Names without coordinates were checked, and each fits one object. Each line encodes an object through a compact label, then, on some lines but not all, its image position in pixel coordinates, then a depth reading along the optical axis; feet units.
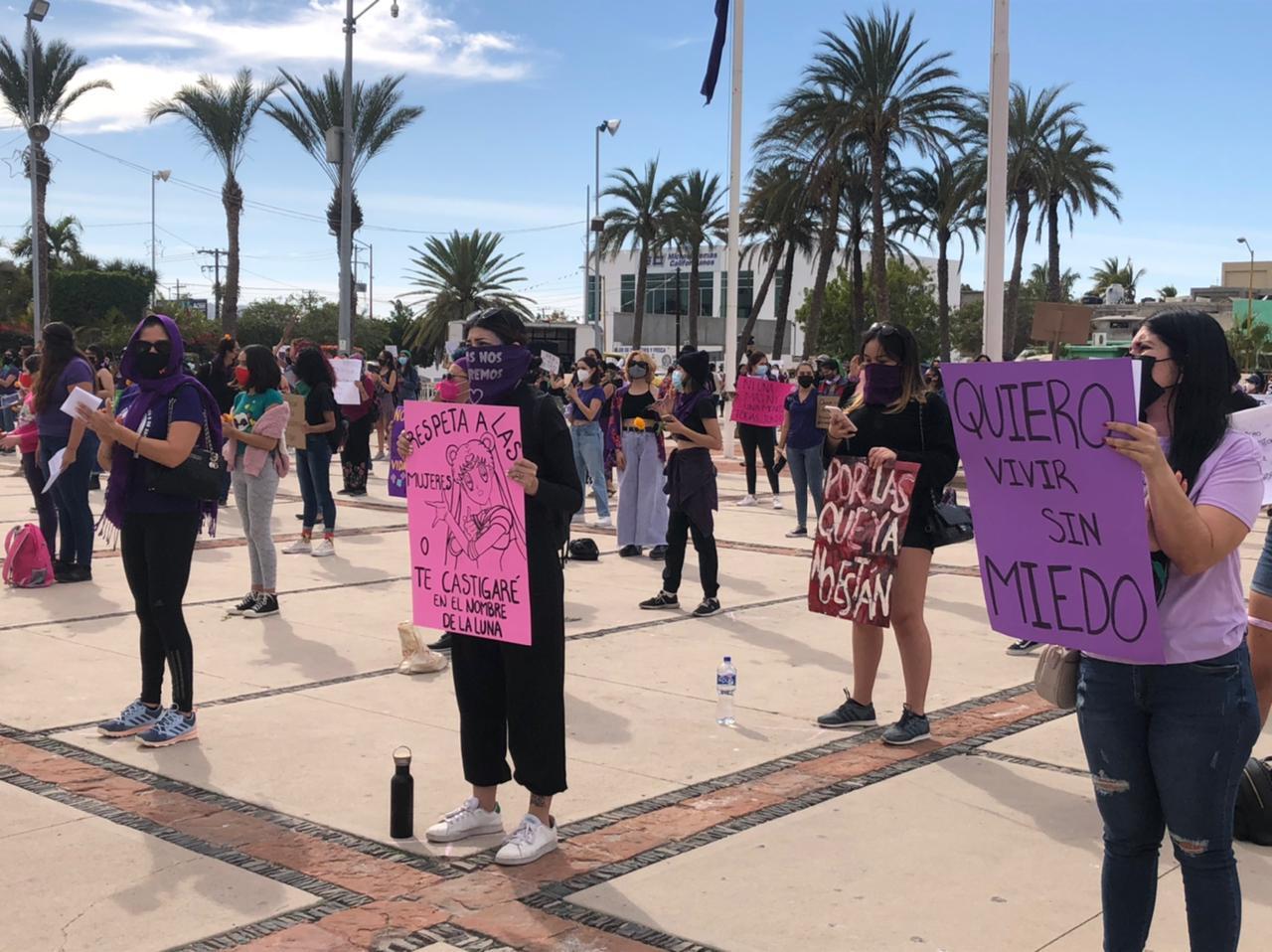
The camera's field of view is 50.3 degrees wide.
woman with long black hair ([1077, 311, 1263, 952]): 10.27
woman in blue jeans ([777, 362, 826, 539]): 44.93
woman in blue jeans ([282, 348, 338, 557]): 38.86
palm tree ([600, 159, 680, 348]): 175.83
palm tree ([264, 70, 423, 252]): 117.91
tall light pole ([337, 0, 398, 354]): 93.04
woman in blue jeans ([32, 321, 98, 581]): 31.50
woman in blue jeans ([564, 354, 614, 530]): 45.78
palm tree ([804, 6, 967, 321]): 107.65
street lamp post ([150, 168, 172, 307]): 224.74
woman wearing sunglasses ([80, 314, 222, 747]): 19.53
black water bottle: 15.81
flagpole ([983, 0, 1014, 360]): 52.26
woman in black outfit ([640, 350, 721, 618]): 30.81
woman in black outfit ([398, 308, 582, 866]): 15.44
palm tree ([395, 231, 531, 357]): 194.70
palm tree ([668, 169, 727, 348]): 171.42
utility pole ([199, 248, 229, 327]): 309.26
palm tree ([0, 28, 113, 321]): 128.98
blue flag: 69.51
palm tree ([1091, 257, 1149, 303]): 349.61
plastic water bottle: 21.44
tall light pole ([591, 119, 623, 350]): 163.22
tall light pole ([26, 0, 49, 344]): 118.73
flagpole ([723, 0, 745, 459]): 77.61
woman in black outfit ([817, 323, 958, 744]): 19.88
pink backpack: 32.60
